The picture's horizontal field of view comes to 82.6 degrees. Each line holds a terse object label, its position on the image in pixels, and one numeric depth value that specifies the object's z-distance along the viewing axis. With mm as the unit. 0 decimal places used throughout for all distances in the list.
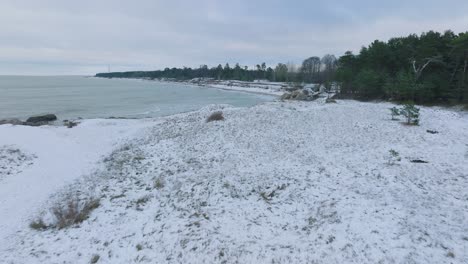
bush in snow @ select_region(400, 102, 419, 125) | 19516
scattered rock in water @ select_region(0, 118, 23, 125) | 24269
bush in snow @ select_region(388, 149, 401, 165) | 11591
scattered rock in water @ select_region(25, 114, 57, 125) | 30844
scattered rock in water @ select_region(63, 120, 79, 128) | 25281
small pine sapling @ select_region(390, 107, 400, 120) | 21011
